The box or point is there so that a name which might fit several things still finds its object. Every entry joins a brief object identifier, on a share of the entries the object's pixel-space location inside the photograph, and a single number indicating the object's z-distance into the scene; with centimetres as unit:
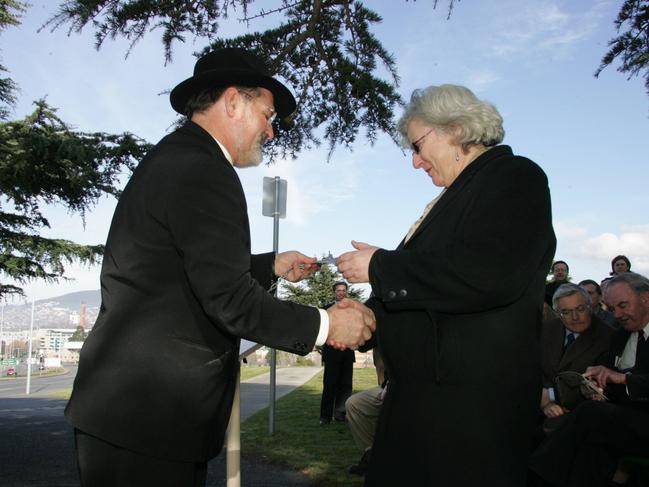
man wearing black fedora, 193
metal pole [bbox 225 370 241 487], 252
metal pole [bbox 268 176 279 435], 790
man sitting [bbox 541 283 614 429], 504
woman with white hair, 192
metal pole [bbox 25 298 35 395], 3627
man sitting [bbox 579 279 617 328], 840
